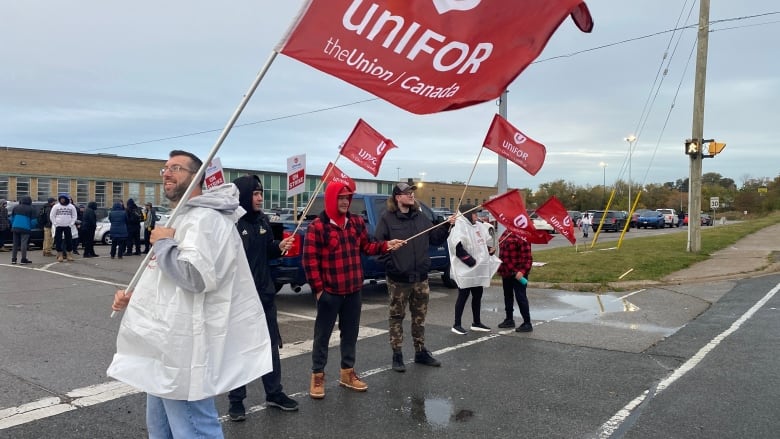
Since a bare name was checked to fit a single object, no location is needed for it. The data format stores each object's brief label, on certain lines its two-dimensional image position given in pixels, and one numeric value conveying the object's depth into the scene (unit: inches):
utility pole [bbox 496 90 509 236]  515.5
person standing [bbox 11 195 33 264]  595.5
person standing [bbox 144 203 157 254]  725.9
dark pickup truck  373.4
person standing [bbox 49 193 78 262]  618.8
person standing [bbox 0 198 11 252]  746.8
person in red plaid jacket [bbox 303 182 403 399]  198.7
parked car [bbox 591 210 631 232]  1754.4
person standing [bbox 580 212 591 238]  1392.6
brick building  1587.1
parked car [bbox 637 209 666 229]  2039.9
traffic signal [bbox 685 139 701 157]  676.1
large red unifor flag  136.6
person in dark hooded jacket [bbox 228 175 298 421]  181.6
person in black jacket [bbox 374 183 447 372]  230.6
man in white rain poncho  107.5
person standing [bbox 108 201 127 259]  693.3
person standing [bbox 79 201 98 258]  703.1
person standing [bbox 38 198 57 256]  695.7
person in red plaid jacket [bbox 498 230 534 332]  305.1
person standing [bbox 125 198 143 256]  716.0
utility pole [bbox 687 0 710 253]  678.5
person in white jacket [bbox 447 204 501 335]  300.5
